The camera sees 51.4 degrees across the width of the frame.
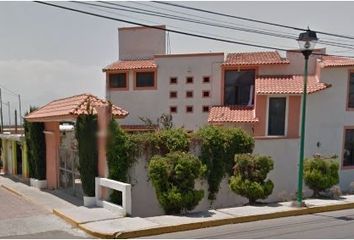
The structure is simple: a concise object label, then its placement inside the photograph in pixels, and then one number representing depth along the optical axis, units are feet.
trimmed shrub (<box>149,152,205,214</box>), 30.12
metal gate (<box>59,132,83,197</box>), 41.93
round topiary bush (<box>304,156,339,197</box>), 37.17
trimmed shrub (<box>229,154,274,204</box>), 33.37
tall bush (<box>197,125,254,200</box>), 37.60
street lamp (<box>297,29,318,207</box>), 31.96
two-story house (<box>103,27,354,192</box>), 51.88
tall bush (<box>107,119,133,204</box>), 33.42
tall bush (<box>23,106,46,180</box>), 49.21
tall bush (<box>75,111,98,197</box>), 34.42
